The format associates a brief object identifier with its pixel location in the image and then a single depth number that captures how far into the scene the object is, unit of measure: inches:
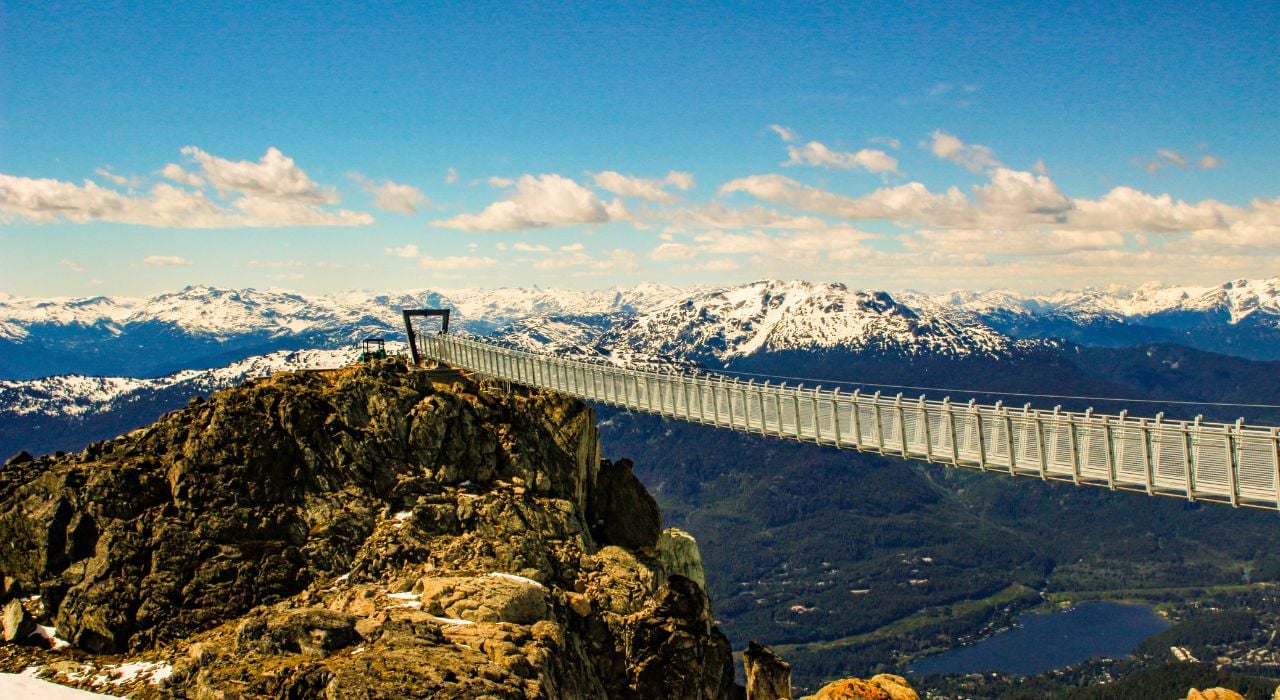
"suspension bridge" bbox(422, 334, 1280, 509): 1318.9
